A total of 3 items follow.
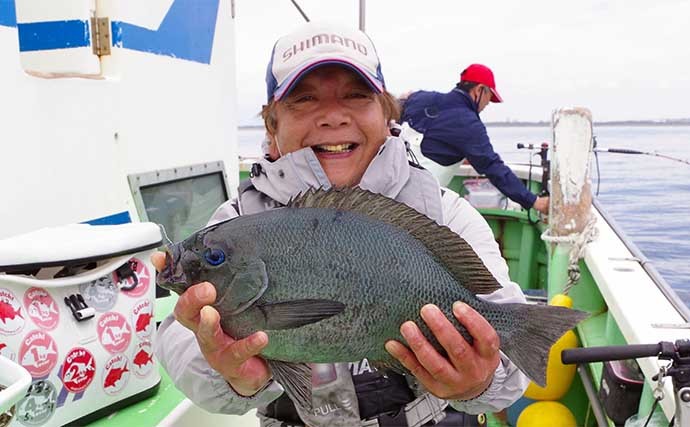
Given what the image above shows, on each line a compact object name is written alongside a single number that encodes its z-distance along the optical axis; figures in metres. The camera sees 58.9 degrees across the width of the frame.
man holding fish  1.39
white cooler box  1.92
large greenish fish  1.39
